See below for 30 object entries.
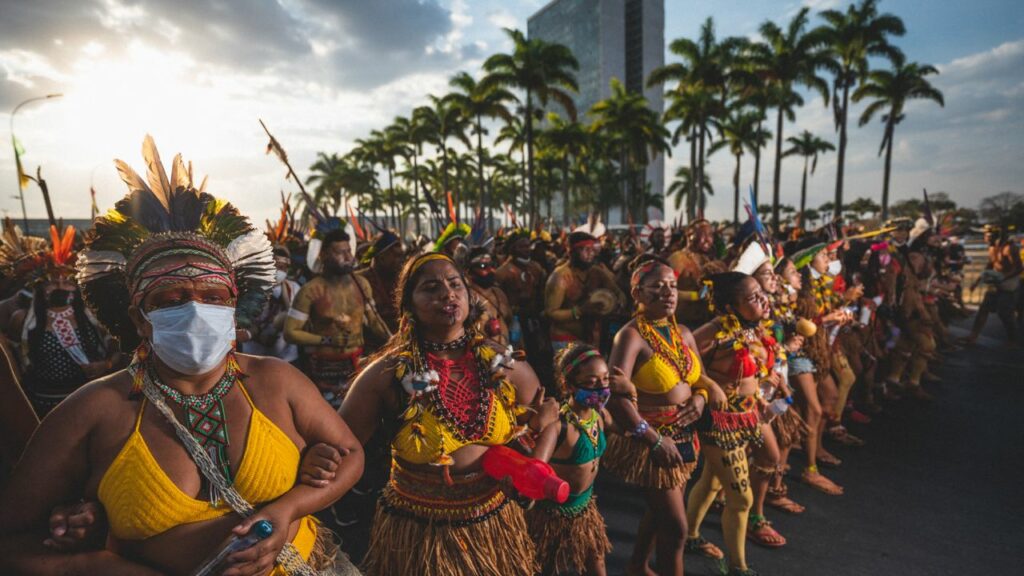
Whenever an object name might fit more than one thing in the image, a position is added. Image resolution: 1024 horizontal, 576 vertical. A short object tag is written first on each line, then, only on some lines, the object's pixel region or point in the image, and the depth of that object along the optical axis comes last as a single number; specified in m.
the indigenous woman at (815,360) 4.71
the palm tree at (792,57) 29.84
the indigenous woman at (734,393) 3.47
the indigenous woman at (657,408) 3.09
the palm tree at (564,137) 36.28
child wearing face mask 2.78
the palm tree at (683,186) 63.56
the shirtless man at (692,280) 6.49
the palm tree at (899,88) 31.94
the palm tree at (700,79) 31.38
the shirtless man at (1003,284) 9.93
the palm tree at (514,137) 38.38
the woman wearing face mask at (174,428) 1.38
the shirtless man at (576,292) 5.80
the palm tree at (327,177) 56.09
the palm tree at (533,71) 27.55
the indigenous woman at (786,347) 4.32
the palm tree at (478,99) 30.03
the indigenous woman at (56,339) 3.99
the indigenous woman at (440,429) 2.28
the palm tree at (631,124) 37.06
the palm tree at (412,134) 39.16
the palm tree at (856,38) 28.19
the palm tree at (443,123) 34.76
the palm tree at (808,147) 52.66
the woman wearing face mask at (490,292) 4.68
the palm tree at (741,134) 45.22
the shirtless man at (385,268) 5.72
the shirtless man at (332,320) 4.56
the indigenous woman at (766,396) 3.67
